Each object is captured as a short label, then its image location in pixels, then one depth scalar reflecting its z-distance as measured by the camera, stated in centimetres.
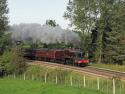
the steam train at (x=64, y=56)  6264
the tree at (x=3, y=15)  8094
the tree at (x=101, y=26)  6731
